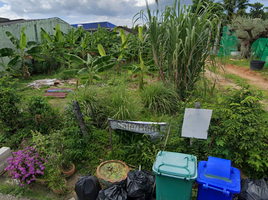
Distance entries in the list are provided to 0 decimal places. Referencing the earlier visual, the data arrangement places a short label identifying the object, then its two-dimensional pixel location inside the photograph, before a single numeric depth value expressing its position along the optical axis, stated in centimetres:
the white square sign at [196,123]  272
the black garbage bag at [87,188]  251
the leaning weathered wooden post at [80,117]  330
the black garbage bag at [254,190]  226
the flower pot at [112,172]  271
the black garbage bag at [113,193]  235
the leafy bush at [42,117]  392
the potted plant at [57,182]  271
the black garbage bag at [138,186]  241
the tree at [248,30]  1344
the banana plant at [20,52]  896
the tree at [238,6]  2679
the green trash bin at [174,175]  201
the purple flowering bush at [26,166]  282
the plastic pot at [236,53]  1719
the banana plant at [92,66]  657
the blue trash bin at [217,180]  195
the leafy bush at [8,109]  379
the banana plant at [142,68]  593
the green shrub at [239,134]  256
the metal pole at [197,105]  273
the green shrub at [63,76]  940
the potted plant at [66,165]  309
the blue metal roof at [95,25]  2894
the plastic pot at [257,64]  1120
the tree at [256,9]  3626
